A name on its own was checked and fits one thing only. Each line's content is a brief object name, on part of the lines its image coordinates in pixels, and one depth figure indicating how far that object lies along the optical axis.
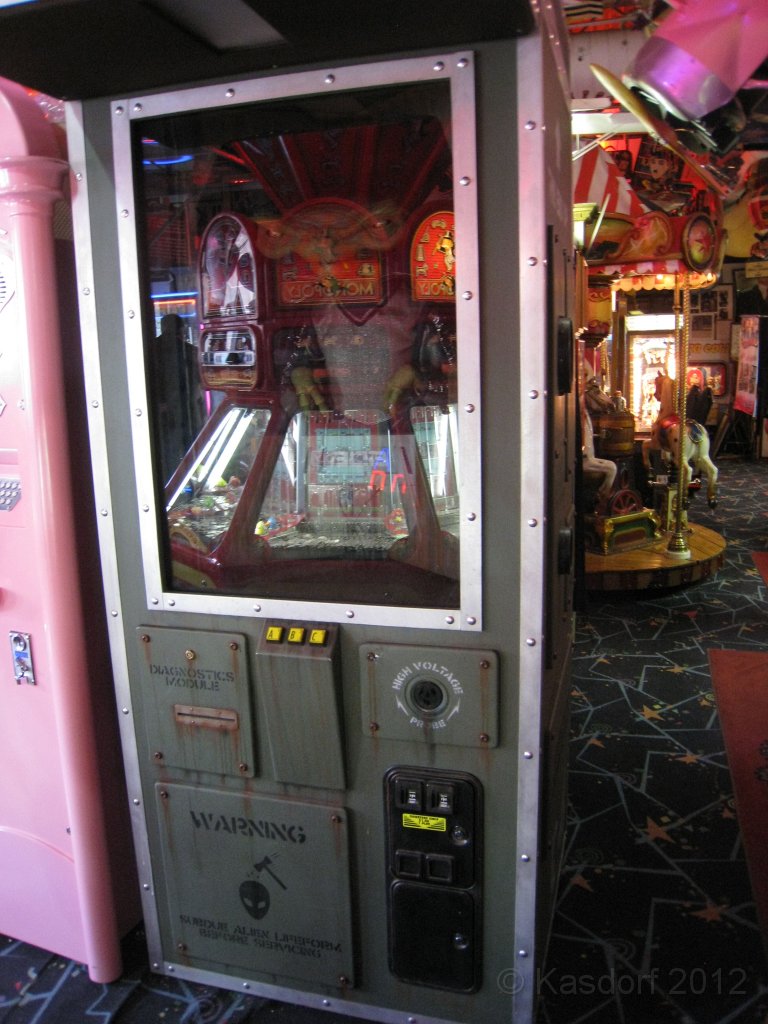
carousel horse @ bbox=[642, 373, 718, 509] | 6.21
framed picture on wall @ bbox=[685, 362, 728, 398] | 12.33
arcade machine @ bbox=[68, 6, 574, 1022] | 1.50
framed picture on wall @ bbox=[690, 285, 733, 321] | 12.37
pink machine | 1.69
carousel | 5.09
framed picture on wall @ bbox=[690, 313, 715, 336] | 12.45
